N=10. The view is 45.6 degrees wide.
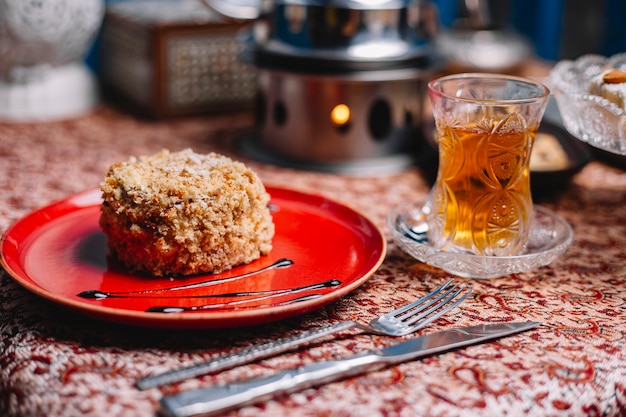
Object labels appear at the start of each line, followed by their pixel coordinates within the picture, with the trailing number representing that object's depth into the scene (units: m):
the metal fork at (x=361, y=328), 0.71
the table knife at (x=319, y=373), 0.65
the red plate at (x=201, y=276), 0.78
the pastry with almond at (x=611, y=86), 1.05
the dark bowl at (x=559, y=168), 1.26
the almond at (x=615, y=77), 1.07
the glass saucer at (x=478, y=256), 0.92
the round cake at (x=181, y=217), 0.88
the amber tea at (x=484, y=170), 0.93
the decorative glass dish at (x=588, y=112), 1.05
